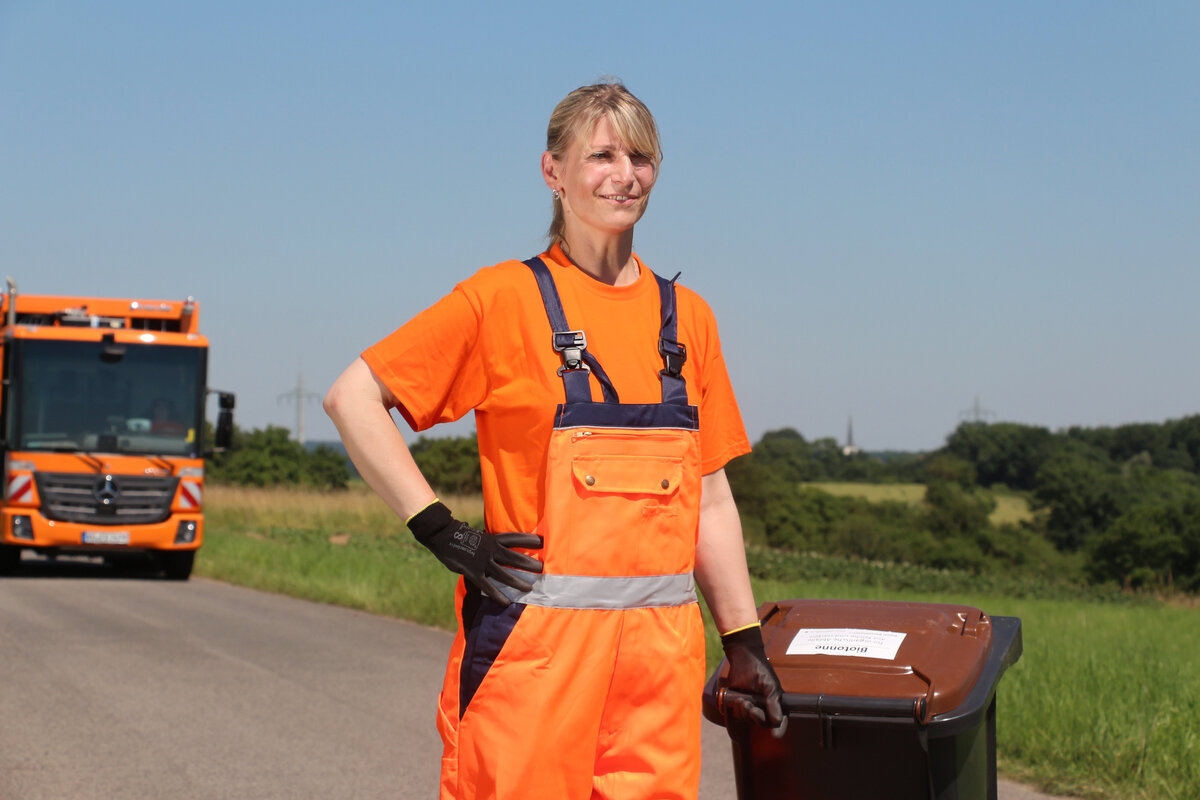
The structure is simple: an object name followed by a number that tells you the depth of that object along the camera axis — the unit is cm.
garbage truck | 1558
